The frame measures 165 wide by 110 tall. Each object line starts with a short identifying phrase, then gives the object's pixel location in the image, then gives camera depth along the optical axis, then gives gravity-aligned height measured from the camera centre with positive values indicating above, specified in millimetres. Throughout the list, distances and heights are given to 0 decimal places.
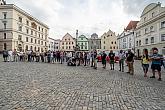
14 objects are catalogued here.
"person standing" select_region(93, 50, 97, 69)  10735 -220
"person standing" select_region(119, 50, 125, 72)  9417 -185
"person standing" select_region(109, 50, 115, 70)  10023 -104
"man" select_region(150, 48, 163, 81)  6823 -383
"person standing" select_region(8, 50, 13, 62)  16416 -166
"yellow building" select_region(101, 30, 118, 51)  54733 +6976
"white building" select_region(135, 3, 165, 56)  23028 +6154
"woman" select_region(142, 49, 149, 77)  7532 -358
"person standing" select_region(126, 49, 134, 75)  8297 -399
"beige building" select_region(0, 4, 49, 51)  33128 +8573
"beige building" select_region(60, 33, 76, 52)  61255 +7137
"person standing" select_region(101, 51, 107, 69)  10898 -414
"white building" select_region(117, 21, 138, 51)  37363 +6437
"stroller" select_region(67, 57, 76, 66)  12721 -823
